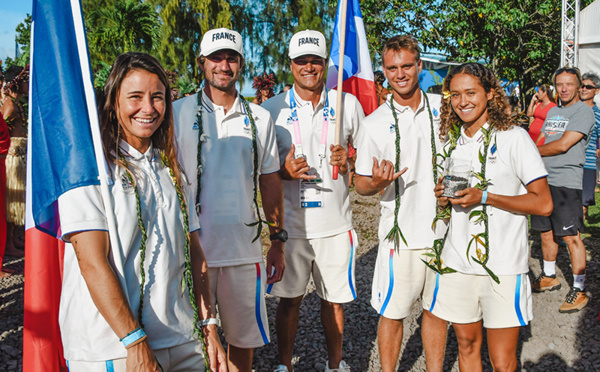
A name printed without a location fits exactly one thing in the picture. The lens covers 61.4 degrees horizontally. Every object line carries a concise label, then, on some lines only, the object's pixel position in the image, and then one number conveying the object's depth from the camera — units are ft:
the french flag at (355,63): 15.05
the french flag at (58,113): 6.57
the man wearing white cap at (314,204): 12.77
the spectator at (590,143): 19.97
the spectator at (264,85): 34.73
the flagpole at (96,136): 6.22
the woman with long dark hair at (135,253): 6.14
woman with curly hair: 9.45
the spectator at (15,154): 23.30
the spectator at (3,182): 21.38
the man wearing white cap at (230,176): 10.82
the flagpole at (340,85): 11.87
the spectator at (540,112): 25.30
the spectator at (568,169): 17.54
